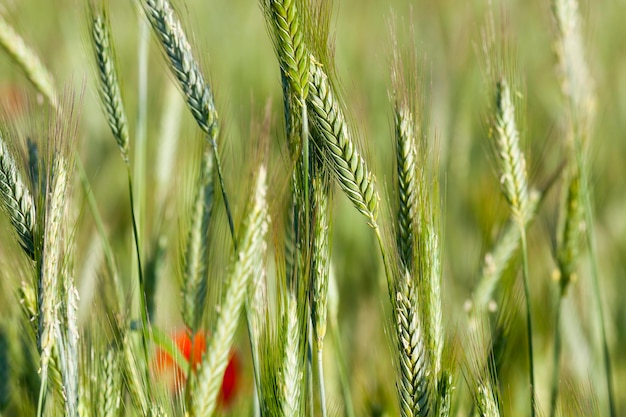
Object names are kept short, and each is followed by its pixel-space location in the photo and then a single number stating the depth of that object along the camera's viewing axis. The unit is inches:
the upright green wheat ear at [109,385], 40.8
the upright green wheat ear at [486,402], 39.7
